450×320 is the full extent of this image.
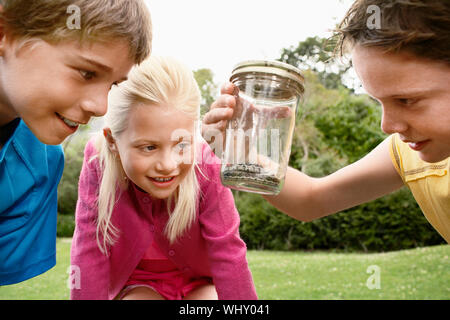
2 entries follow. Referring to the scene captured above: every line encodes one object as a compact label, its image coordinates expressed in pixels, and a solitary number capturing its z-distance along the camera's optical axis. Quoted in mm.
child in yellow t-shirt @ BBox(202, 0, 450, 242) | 1270
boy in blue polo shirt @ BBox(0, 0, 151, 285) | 1347
